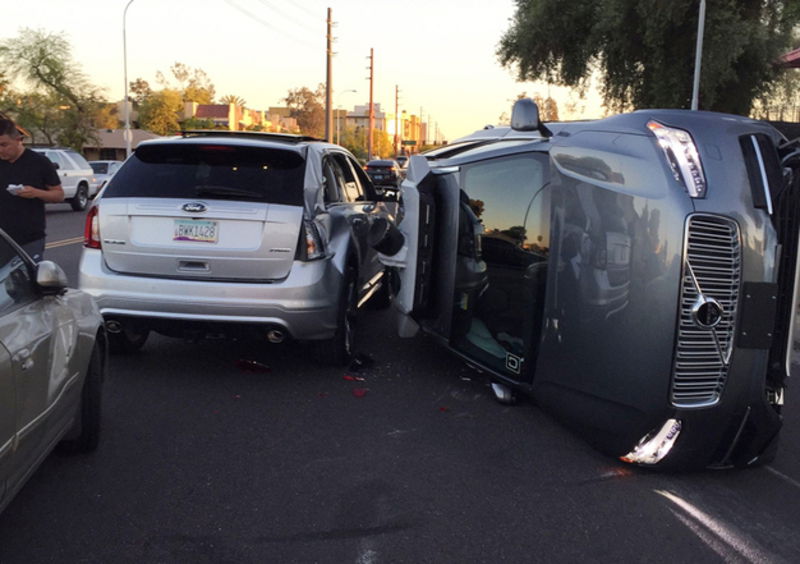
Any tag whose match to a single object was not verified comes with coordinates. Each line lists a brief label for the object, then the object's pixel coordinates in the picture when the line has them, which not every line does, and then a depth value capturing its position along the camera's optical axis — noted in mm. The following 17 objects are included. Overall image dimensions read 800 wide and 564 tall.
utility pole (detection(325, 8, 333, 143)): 38584
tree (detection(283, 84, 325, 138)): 95625
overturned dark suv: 3678
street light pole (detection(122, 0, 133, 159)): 42625
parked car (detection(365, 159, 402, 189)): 34231
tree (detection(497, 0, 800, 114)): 22719
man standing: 5531
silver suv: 5316
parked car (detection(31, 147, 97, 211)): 24688
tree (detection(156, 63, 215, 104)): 93562
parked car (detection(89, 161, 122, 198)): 32719
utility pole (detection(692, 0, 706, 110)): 20141
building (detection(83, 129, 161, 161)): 76000
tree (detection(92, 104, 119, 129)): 58478
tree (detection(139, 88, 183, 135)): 78875
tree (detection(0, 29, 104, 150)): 53844
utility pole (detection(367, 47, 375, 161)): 59156
